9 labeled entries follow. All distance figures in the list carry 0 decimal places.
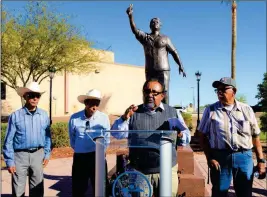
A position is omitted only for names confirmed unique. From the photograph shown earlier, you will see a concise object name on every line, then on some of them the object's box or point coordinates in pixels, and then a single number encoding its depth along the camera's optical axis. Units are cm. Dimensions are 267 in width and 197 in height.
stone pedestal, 487
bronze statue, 621
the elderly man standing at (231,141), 331
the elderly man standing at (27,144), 391
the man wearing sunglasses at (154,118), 266
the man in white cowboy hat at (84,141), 389
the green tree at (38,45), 1830
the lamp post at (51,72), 1733
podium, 205
